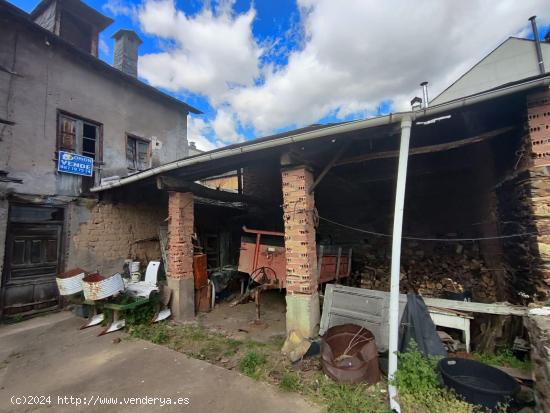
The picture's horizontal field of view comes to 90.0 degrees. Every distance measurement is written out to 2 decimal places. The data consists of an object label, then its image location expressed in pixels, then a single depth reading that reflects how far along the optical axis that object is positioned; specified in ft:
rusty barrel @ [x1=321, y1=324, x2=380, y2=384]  11.14
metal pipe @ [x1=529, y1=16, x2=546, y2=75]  33.19
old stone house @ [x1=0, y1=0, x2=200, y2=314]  21.18
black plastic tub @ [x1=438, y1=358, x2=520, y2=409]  8.54
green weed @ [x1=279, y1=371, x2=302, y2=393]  11.09
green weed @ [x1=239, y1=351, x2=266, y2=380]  12.50
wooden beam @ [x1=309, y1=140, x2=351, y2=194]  14.08
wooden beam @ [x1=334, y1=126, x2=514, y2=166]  12.32
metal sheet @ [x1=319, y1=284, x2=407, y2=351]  13.60
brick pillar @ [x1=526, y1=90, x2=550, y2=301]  11.15
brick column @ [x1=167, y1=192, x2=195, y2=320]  20.27
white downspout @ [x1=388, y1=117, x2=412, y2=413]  11.23
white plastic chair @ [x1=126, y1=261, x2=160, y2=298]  20.24
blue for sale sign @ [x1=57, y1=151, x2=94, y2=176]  23.76
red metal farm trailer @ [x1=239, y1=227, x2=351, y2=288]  19.66
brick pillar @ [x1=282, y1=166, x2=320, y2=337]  14.80
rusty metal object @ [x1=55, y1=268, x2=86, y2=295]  18.78
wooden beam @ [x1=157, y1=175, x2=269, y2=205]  19.38
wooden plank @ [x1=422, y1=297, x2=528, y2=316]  11.74
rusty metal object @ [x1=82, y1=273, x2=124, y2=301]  17.85
